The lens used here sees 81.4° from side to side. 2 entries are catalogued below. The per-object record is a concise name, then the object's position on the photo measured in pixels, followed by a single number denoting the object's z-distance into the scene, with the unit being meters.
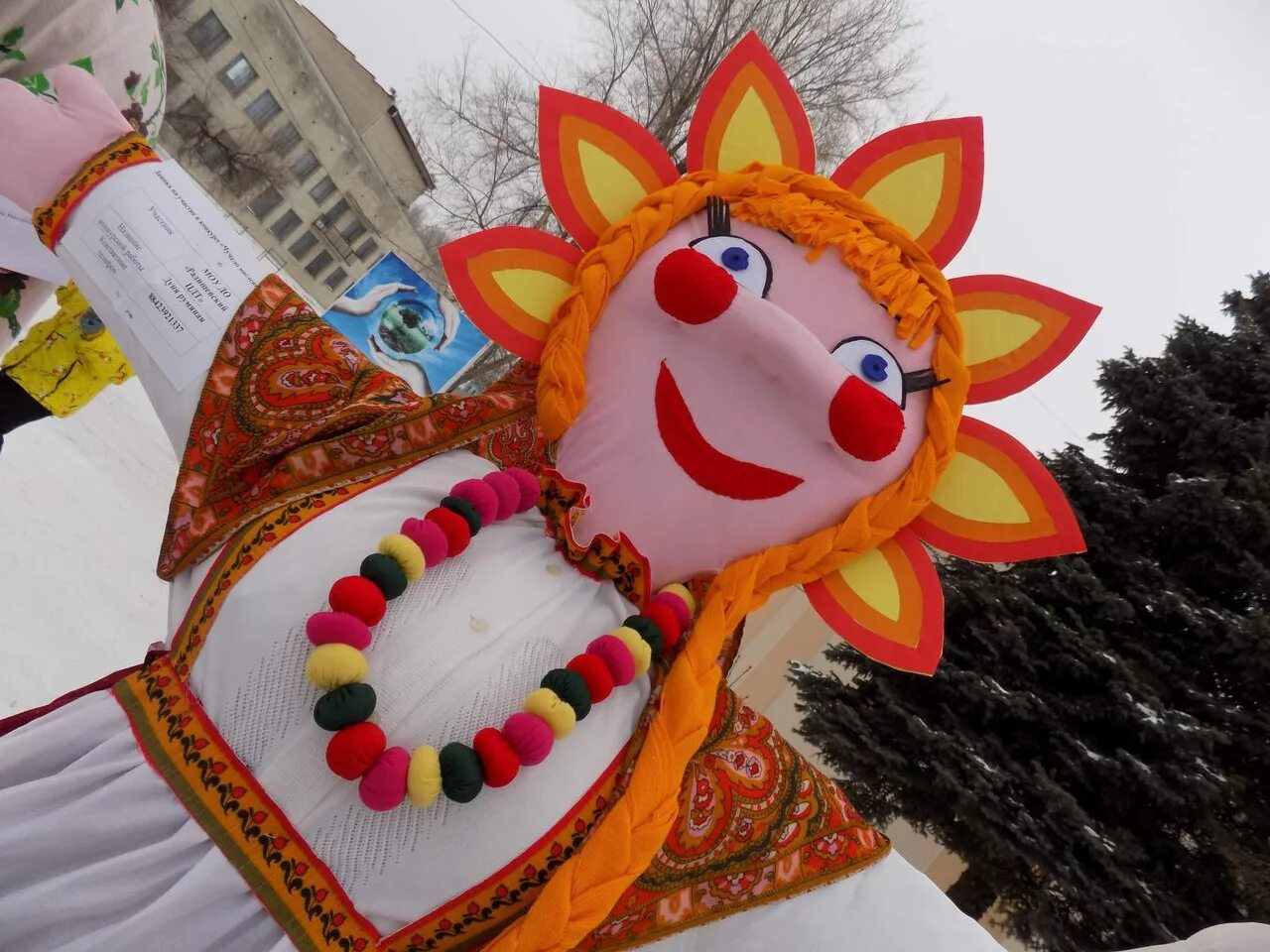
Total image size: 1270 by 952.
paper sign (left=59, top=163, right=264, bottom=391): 0.77
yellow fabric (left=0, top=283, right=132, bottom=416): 1.32
